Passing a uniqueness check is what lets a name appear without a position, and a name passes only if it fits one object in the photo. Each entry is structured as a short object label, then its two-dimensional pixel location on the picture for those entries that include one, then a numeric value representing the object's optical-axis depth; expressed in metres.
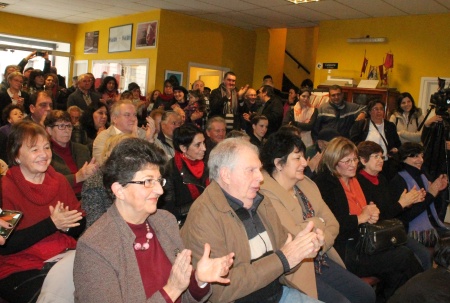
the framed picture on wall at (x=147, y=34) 8.85
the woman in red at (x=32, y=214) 2.09
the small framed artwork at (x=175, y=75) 8.99
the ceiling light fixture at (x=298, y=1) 6.95
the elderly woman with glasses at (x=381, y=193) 3.38
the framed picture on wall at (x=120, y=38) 9.60
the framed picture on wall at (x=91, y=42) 10.80
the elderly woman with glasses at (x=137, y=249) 1.53
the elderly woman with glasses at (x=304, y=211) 2.52
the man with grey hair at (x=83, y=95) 6.06
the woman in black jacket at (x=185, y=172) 3.12
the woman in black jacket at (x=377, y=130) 5.05
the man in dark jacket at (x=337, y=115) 5.53
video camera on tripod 4.80
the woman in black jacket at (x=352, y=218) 2.98
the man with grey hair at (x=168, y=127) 4.28
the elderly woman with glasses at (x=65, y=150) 3.28
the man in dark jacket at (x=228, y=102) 5.84
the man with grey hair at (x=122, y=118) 3.84
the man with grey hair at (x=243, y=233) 1.89
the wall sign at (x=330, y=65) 8.39
